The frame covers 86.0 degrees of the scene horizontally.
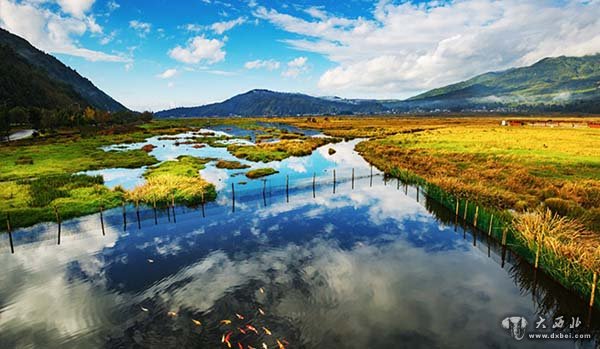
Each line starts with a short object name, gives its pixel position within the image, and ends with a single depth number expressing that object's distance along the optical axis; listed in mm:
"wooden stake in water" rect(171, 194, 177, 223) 32200
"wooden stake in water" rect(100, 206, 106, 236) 28953
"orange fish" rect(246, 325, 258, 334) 16781
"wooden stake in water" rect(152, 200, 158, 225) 31766
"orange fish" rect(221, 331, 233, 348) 15967
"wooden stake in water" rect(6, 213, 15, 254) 25559
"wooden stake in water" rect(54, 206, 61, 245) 28781
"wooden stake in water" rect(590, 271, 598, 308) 16250
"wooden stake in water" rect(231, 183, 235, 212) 35594
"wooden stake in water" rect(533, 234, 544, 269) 20891
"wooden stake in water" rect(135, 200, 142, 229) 30945
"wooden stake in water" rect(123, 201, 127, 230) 30303
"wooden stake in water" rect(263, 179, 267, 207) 37909
